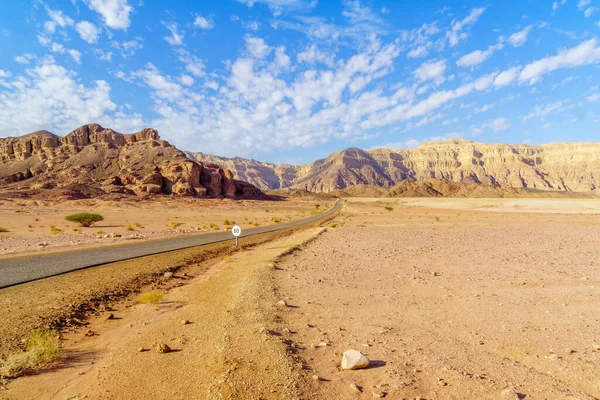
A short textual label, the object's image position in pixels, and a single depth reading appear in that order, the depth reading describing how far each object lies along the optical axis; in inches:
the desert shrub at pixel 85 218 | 1346.2
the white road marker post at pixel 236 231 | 722.8
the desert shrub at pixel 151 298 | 333.2
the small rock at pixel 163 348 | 211.7
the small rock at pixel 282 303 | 301.7
